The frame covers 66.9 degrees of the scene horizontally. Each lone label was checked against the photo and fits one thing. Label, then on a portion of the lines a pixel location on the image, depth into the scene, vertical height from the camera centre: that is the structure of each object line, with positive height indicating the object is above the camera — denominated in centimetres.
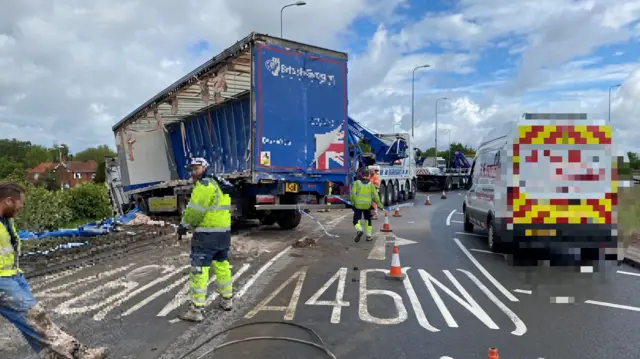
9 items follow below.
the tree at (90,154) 11486 +497
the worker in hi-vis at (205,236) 505 -68
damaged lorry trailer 930 +112
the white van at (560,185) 681 -20
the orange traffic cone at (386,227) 1196 -138
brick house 8778 +121
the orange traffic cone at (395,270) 677 -138
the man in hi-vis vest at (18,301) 352 -93
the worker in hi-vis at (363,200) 1038 -59
